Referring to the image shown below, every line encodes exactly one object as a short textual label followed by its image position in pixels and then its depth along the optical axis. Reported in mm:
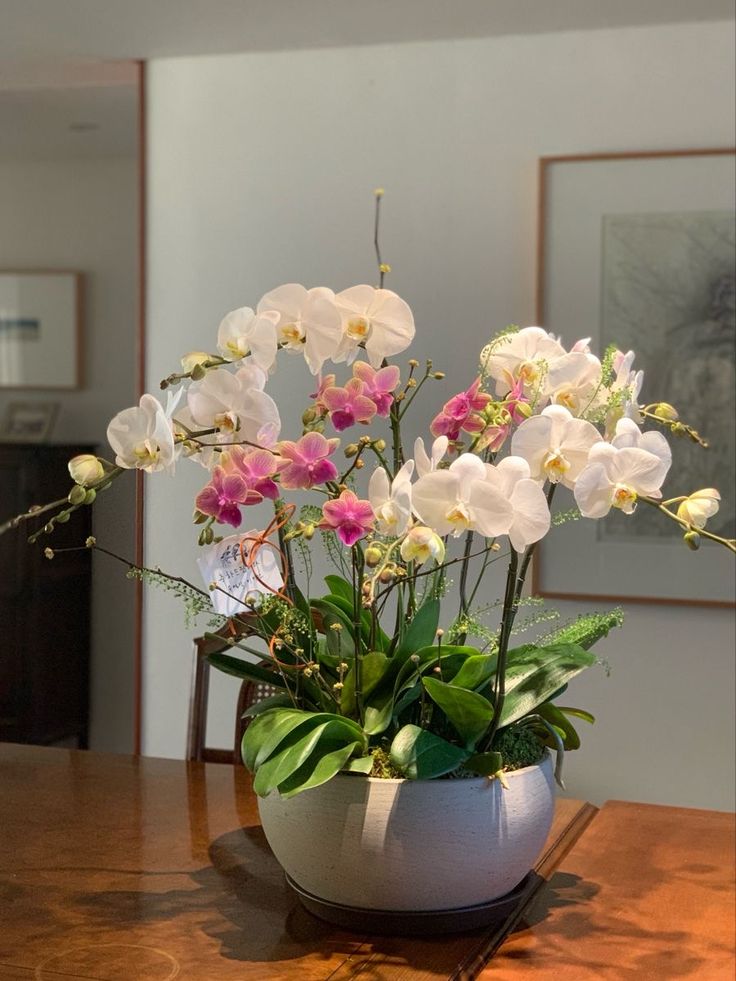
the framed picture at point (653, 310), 3260
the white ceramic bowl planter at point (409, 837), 1230
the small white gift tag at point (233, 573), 1271
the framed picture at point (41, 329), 5066
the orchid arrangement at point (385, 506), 1167
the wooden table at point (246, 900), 1245
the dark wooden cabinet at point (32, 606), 4711
